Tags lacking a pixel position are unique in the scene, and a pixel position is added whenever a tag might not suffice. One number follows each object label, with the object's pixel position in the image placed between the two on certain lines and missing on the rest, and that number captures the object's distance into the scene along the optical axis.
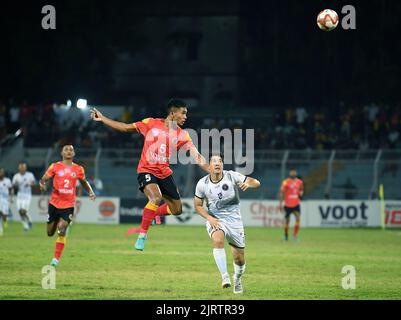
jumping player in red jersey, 18.38
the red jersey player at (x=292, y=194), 34.21
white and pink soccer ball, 24.38
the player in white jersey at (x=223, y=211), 17.52
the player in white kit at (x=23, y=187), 36.59
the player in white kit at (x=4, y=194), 35.38
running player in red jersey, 21.38
